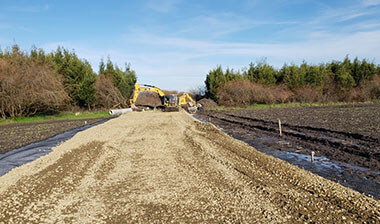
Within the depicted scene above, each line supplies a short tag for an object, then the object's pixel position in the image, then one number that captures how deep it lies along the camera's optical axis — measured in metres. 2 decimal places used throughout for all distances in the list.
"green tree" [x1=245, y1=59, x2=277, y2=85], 46.25
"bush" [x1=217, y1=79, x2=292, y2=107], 42.56
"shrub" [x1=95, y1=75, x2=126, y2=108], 34.91
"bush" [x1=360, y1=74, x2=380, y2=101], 41.73
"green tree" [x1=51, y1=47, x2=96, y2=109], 31.59
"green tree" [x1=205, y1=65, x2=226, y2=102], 45.62
